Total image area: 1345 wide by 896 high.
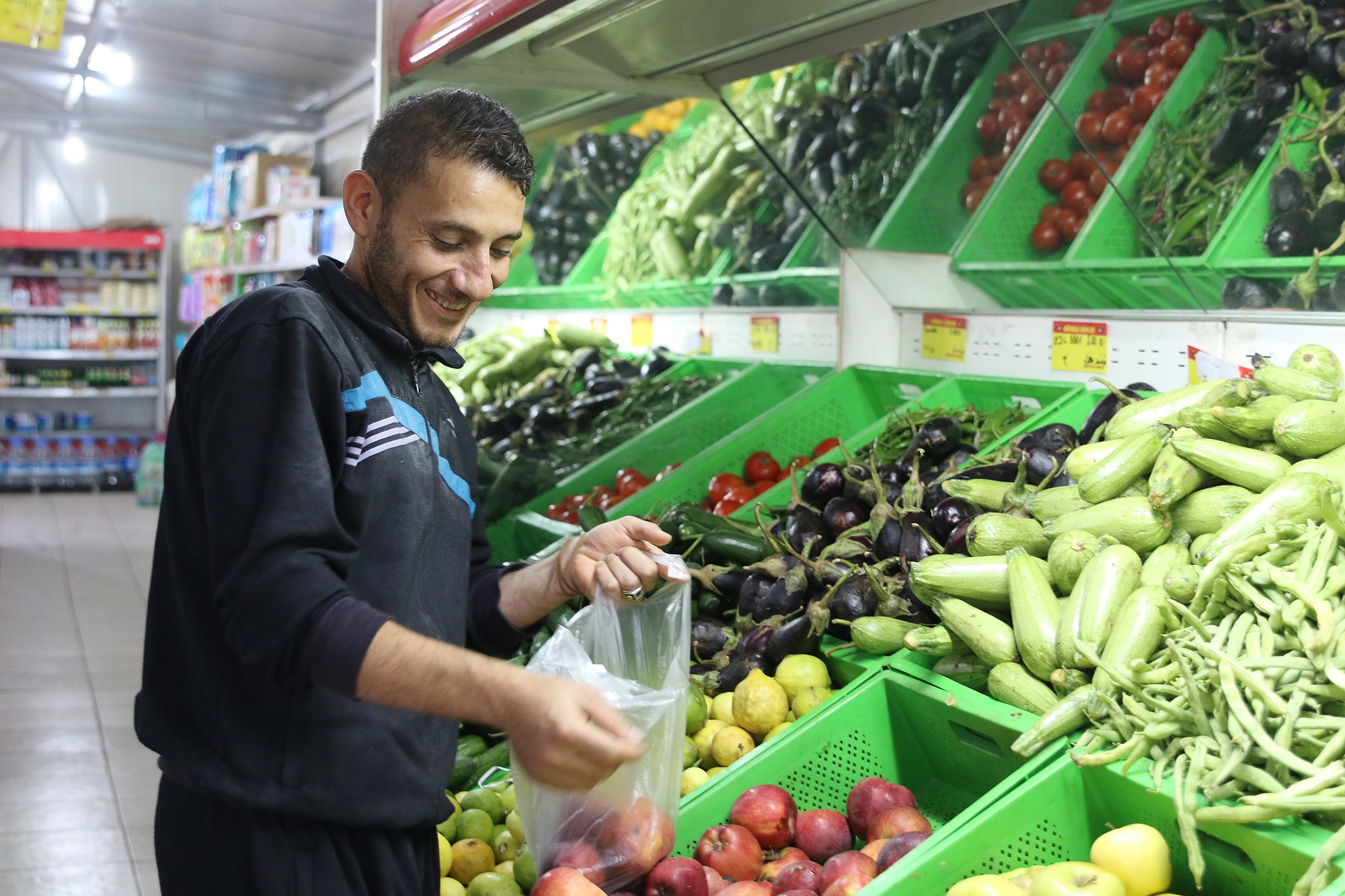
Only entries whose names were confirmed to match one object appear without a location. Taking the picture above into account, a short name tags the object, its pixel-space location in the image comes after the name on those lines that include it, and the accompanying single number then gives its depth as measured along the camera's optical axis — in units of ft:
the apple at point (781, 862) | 5.72
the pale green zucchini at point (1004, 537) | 6.76
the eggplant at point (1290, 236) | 7.34
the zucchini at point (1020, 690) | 5.61
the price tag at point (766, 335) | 14.14
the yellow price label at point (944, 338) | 11.43
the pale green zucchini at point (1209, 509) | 5.96
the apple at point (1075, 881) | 4.37
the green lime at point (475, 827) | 6.63
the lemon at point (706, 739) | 7.18
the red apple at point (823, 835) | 5.92
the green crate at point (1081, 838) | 4.34
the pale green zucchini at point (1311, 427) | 5.96
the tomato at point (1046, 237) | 9.77
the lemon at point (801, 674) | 7.25
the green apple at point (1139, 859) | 4.59
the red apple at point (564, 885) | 4.97
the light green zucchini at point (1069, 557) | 6.14
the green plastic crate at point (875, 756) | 6.08
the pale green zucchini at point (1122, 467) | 6.48
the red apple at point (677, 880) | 5.18
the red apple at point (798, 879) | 5.42
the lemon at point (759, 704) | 7.10
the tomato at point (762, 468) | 11.64
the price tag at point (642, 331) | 17.67
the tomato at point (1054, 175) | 9.52
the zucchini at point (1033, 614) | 5.74
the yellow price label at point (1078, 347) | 9.73
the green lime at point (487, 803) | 6.98
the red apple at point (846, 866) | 5.31
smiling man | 3.70
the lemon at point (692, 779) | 6.68
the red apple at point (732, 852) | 5.67
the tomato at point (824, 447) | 11.61
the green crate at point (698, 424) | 13.30
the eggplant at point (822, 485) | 9.16
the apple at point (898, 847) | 5.21
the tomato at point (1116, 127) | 8.39
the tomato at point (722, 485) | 11.32
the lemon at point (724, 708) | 7.47
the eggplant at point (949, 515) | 7.52
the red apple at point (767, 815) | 5.91
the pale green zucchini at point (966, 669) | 6.24
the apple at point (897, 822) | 5.63
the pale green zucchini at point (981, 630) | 6.03
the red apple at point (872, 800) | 5.89
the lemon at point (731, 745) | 6.95
